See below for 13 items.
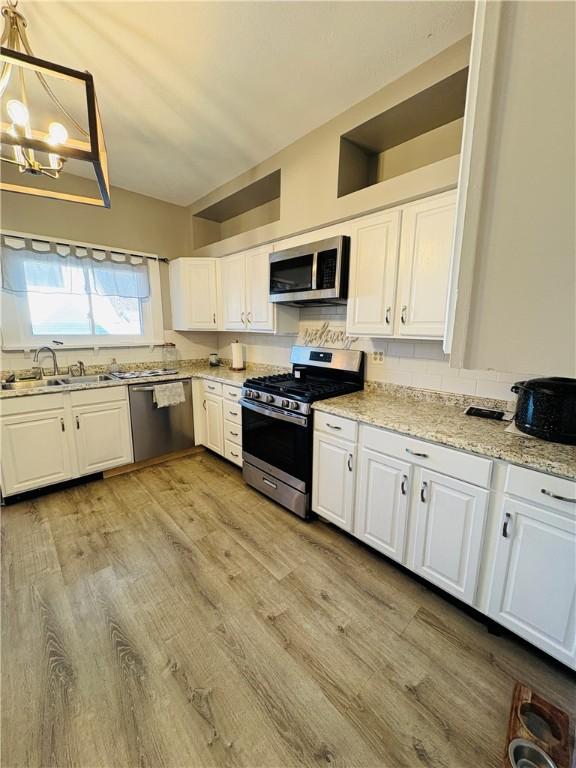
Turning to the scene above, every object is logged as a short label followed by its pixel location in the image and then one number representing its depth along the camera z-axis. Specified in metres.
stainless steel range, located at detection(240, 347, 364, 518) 2.32
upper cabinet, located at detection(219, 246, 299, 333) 2.94
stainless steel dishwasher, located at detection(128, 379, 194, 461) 3.11
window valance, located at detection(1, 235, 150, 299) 2.86
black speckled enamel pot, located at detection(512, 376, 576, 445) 1.40
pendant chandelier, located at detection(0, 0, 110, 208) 1.19
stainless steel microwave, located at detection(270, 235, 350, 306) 2.26
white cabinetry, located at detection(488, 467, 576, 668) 1.29
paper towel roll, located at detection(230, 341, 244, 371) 3.68
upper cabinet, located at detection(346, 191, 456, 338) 1.83
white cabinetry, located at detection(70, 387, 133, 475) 2.82
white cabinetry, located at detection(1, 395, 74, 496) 2.50
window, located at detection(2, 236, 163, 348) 2.90
